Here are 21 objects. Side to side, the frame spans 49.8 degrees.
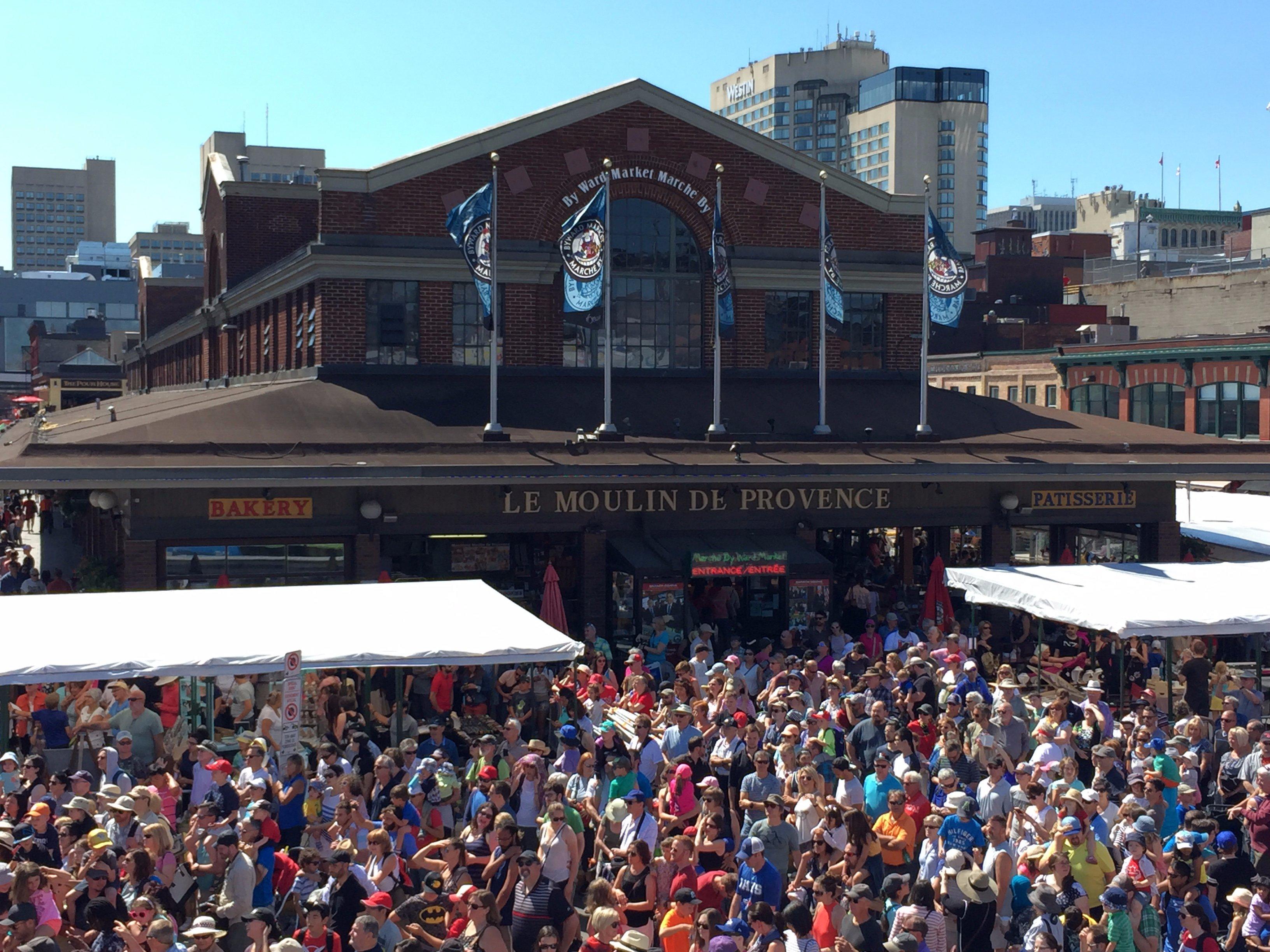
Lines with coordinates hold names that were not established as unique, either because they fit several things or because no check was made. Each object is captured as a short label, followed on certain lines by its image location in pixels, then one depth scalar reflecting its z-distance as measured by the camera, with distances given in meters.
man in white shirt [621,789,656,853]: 11.70
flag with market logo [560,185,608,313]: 24.80
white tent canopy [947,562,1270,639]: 18.02
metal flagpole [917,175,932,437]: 27.05
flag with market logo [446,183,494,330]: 24.25
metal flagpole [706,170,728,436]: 25.20
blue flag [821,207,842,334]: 26.81
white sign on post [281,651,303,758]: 13.89
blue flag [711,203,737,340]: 26.11
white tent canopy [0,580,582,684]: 14.59
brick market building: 22.72
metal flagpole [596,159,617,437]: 24.62
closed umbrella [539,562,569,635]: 22.53
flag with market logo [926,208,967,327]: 26.86
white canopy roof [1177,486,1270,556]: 26.42
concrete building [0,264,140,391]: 175.38
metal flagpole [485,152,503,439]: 23.83
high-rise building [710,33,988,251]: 194.88
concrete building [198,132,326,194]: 174.88
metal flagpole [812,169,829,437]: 26.56
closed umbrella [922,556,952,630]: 24.31
